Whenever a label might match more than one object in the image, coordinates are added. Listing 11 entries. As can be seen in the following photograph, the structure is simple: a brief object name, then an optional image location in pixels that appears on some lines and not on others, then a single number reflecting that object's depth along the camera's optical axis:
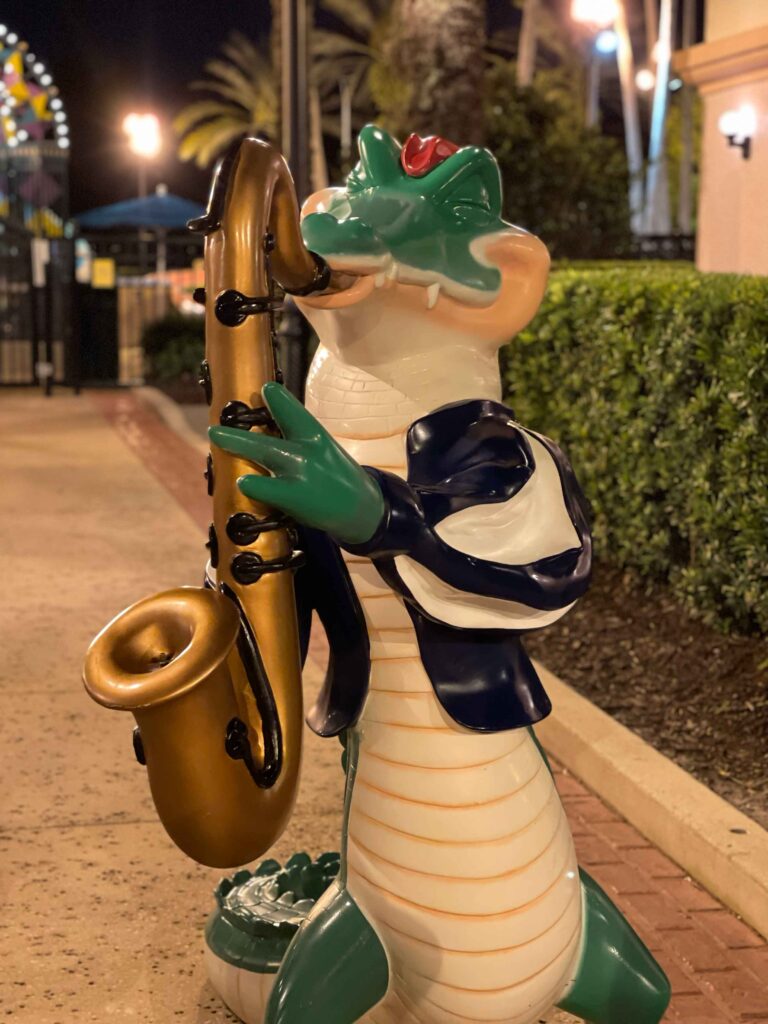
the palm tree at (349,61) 45.93
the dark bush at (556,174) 14.64
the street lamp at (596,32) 25.97
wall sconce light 10.01
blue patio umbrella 35.38
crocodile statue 2.41
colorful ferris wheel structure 19.75
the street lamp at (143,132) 36.53
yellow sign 18.33
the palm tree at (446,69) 11.71
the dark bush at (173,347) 18.31
